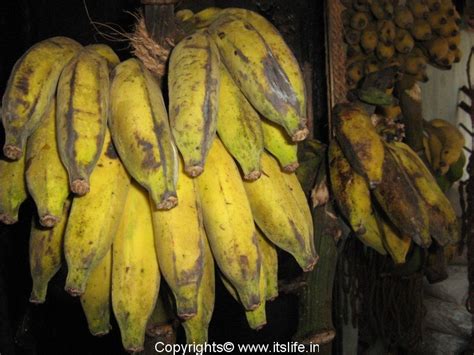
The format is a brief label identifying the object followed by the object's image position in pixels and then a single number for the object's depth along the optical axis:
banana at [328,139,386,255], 0.99
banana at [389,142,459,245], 0.95
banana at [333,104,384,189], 0.93
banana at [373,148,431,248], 0.92
